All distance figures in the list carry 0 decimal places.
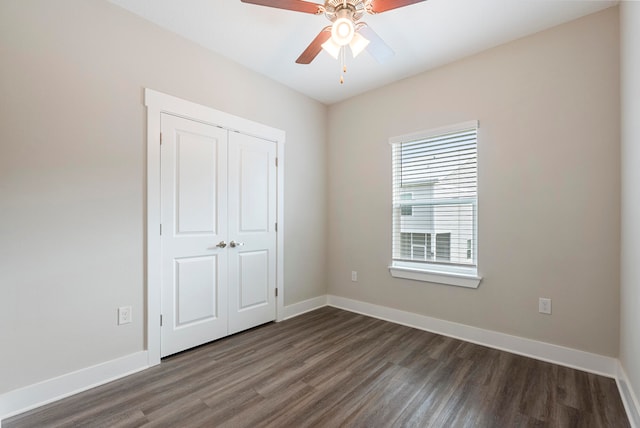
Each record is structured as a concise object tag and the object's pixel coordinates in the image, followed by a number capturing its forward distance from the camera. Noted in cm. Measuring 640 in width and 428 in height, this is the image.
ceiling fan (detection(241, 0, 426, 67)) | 177
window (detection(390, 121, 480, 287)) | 291
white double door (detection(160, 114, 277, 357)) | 252
